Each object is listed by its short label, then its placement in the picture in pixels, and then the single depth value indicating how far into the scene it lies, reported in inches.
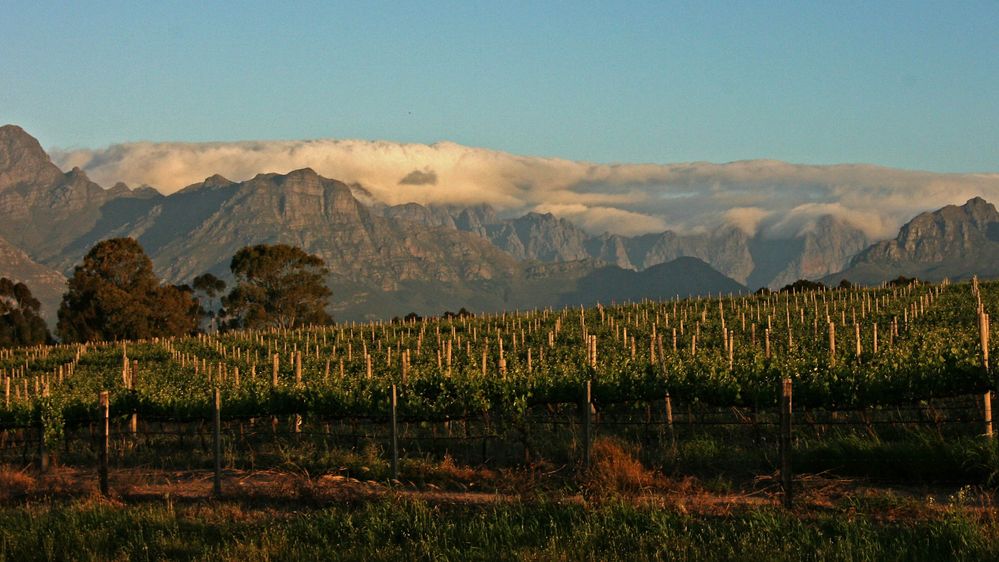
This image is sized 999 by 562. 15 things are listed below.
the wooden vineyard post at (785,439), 547.5
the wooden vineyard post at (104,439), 693.3
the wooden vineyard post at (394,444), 678.6
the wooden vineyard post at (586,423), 646.5
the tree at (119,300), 3312.0
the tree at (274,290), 3882.9
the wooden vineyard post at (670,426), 727.1
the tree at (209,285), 4329.2
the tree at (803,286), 3304.6
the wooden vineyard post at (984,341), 669.7
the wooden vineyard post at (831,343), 1077.5
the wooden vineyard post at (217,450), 680.4
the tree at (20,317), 3818.9
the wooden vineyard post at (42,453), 852.0
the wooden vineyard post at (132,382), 997.8
